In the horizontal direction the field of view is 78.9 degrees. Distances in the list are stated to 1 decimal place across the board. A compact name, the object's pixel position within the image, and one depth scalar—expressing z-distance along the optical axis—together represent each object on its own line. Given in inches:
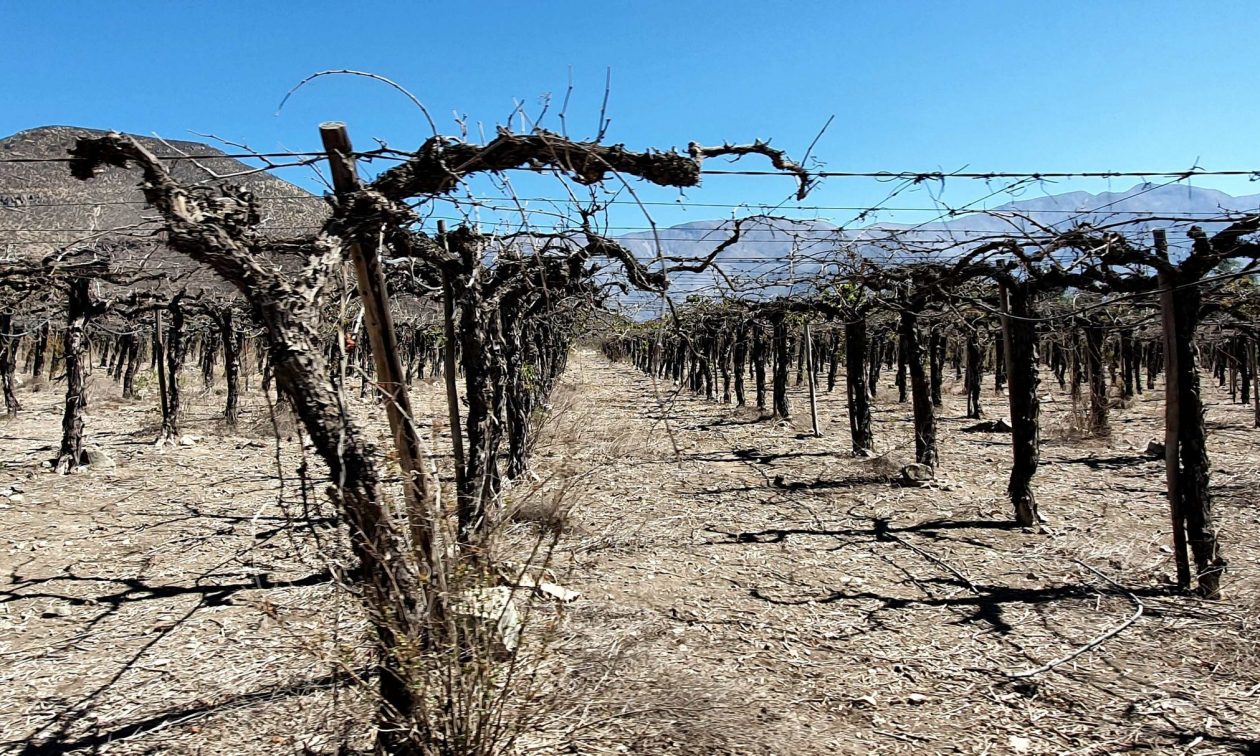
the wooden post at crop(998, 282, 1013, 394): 307.1
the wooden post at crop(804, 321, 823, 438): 589.5
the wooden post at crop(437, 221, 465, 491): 183.9
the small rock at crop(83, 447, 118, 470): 425.1
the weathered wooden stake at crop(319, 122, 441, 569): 114.8
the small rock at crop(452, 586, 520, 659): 112.7
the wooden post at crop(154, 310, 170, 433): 522.4
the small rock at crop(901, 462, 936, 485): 395.9
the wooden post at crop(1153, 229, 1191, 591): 220.2
